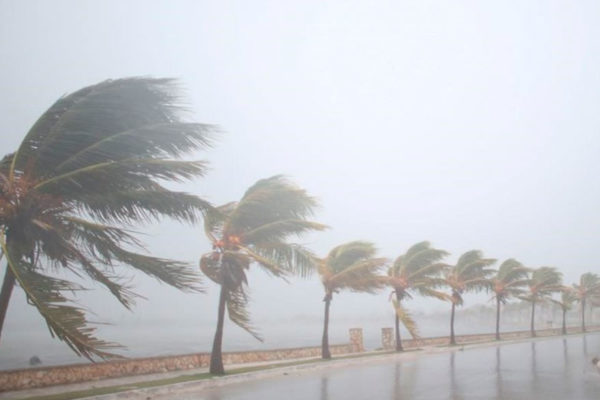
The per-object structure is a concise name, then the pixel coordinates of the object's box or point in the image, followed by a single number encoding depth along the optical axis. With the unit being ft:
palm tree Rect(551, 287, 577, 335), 179.23
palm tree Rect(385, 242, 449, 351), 103.76
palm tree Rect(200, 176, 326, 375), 56.65
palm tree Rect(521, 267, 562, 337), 163.94
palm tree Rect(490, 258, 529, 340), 146.10
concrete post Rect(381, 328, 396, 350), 111.34
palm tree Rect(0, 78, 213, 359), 29.99
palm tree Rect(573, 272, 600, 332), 196.44
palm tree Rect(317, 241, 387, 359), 80.74
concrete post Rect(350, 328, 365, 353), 102.01
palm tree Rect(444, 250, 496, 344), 127.44
